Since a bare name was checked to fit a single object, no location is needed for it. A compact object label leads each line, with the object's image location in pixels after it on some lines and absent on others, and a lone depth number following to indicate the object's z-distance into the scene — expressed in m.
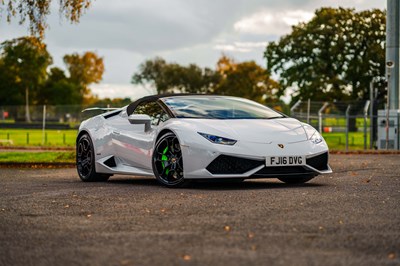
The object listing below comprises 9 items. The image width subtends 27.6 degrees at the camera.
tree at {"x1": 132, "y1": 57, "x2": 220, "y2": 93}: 118.50
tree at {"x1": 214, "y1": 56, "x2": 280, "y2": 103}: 102.07
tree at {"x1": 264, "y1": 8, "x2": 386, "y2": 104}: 62.75
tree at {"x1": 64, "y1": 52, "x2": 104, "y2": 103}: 130.00
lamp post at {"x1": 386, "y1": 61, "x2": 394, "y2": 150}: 28.53
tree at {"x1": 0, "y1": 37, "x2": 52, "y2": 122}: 117.69
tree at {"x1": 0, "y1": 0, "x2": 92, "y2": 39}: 22.19
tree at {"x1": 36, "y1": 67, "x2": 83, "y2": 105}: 123.69
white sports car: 10.16
